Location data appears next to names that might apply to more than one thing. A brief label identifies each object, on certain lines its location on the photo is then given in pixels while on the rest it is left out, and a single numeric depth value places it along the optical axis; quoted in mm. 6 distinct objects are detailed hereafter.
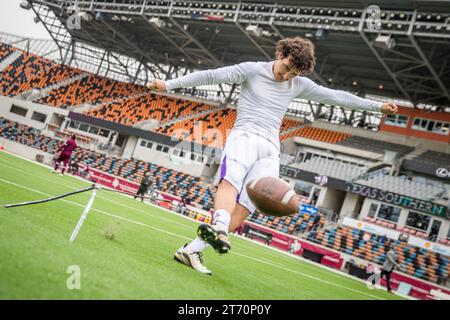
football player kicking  4266
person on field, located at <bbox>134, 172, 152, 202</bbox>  25094
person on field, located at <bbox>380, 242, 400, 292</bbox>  16312
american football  3955
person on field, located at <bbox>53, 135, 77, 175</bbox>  19828
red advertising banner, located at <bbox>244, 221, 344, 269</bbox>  24094
